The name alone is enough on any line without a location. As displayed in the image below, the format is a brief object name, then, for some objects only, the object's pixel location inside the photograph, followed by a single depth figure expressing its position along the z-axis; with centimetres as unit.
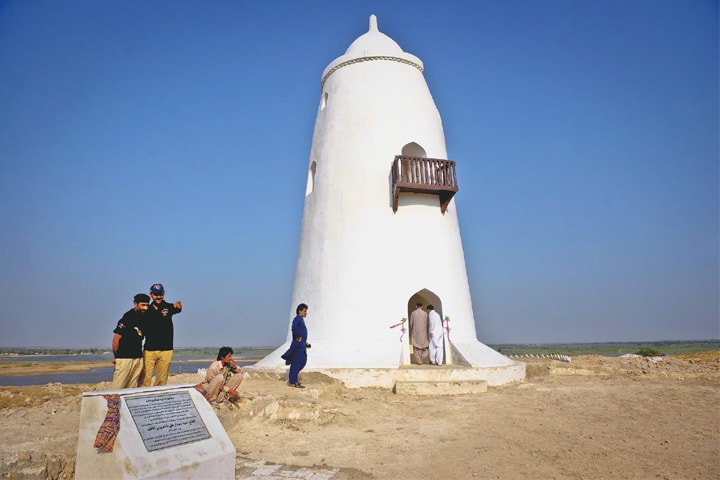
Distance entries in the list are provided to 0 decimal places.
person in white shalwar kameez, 1095
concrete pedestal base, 363
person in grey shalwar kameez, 1138
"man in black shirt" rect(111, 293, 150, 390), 532
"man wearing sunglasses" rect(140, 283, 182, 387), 571
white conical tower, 1089
